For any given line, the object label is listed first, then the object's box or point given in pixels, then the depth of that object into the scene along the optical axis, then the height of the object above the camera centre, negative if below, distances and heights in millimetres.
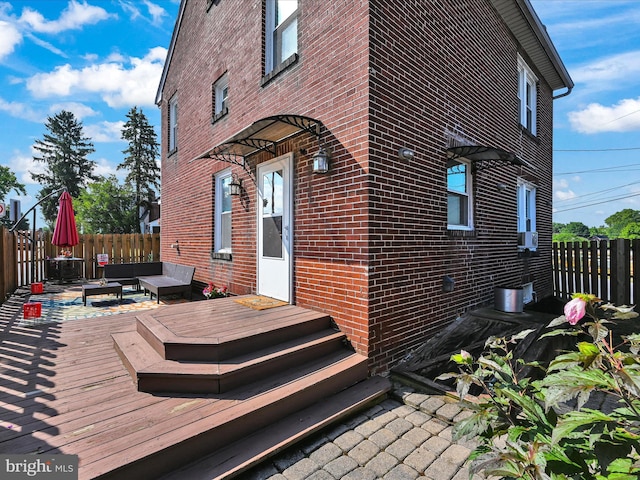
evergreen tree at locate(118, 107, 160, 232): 30719 +8789
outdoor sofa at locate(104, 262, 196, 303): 6926 -888
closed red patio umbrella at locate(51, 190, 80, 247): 9312 +504
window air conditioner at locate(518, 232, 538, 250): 7020 +10
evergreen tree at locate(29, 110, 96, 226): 32875 +9249
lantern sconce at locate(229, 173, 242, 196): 5895 +1061
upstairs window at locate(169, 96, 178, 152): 9289 +3715
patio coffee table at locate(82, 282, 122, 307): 6977 -1055
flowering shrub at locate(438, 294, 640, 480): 1066 -728
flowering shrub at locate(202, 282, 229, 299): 6082 -990
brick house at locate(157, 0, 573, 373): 3670 +1325
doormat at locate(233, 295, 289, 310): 4473 -920
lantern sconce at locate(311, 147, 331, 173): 3867 +1005
